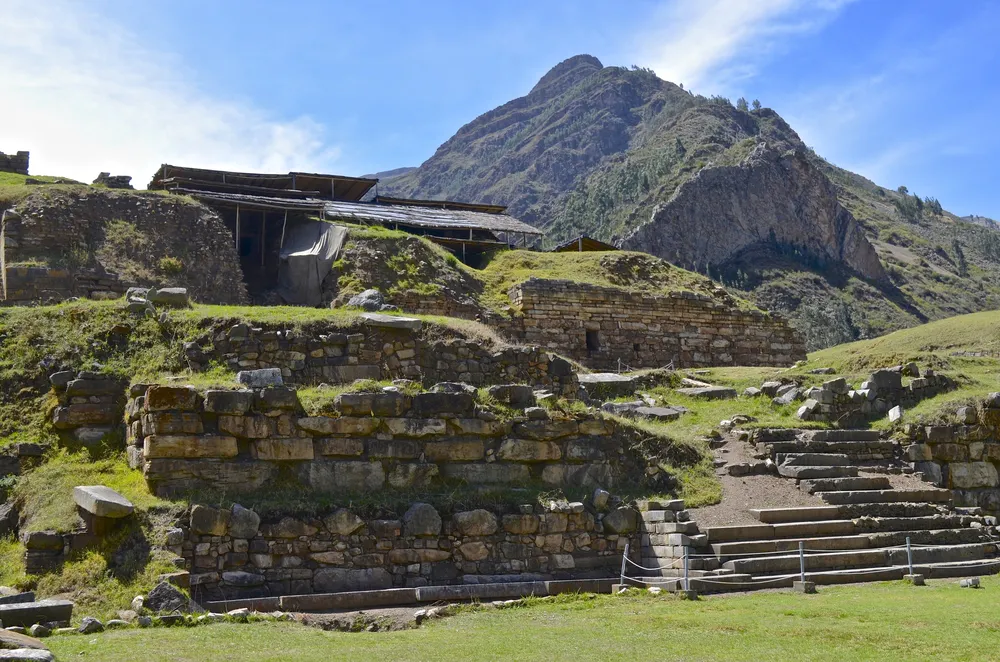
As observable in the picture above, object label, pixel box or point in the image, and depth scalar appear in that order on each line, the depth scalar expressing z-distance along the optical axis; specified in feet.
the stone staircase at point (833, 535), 42.06
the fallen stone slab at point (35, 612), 29.84
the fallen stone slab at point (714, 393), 71.36
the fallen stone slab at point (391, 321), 55.88
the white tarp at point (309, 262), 93.35
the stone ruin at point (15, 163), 106.83
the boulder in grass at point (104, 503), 36.37
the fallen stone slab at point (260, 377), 42.04
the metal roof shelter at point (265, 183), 103.19
